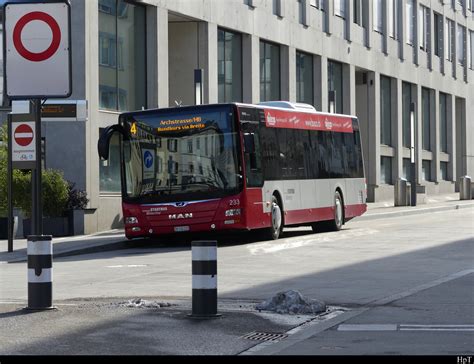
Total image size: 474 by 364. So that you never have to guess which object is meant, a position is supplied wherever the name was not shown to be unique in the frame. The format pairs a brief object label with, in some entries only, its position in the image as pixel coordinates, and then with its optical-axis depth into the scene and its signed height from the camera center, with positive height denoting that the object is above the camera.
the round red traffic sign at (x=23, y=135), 21.70 +1.39
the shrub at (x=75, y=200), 30.02 +0.24
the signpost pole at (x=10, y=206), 23.14 +0.08
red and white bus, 25.05 +0.84
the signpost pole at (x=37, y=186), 12.39 +0.25
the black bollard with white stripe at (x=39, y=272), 11.92 -0.63
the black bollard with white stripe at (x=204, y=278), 11.48 -0.68
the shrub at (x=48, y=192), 28.11 +0.42
